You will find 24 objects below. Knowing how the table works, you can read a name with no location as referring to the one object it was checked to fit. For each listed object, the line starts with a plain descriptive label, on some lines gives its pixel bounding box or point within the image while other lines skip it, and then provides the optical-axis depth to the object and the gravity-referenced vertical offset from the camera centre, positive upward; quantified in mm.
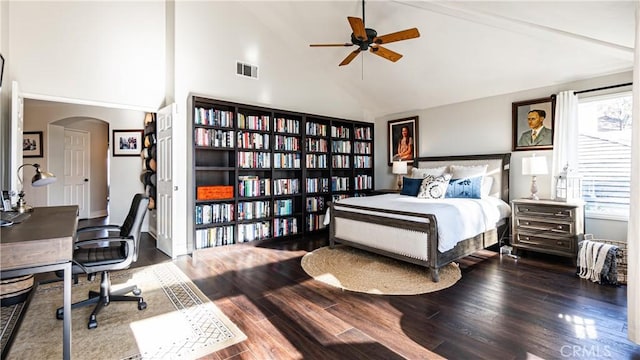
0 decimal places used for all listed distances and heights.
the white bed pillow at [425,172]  4875 +96
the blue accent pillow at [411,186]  4684 -134
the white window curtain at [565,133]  3881 +584
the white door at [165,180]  3996 -22
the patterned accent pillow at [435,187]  4281 -137
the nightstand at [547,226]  3494 -602
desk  1407 -363
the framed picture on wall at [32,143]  6160 +744
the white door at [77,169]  6793 +225
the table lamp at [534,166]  3828 +147
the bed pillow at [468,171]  4426 +99
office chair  2232 -617
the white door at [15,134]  3086 +479
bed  3131 -528
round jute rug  2949 -1067
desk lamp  2229 -9
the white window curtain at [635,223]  1828 -286
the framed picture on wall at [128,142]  5949 +732
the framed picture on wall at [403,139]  5754 +775
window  3629 +305
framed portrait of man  4145 +779
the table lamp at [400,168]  5488 +183
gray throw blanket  2990 -879
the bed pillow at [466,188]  4183 -151
